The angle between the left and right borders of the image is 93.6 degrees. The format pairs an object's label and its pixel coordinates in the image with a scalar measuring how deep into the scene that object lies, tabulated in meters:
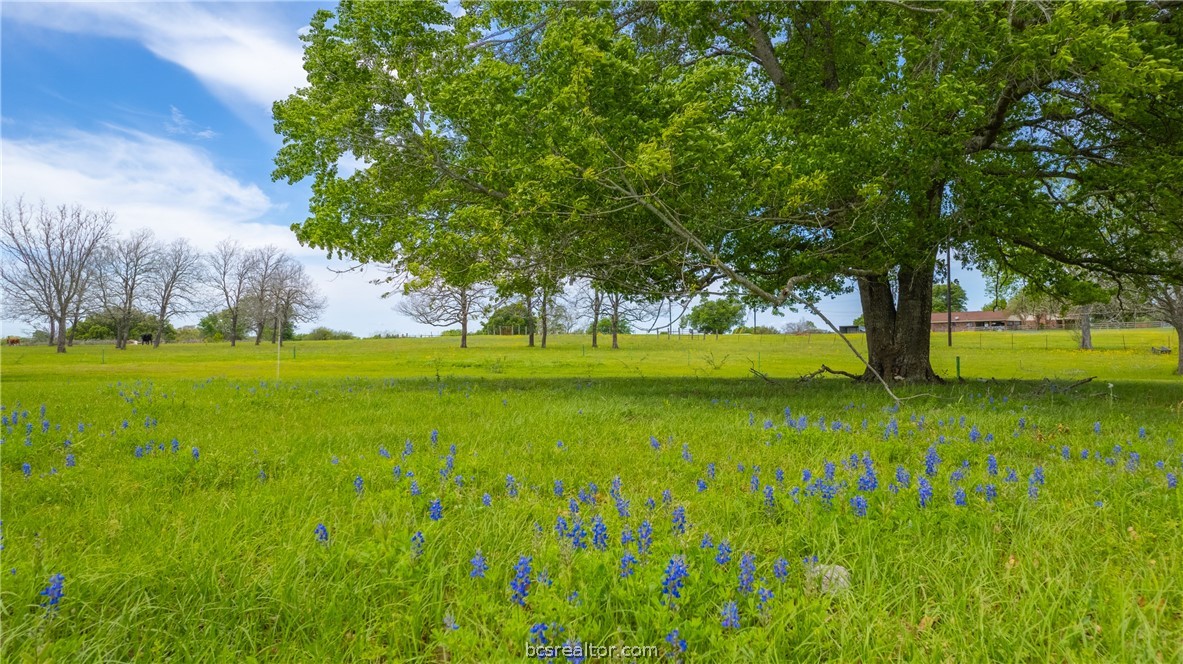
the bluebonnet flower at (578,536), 3.04
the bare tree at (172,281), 60.75
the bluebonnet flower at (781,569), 2.74
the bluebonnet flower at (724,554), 2.75
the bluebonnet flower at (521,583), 2.53
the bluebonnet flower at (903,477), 4.07
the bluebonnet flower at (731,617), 2.31
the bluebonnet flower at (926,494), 3.60
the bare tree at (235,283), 69.94
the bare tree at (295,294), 68.38
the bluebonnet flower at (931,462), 4.55
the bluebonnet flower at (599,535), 3.04
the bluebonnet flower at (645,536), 3.00
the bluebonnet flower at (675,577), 2.50
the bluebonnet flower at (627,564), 2.65
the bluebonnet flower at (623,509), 3.58
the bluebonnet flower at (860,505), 3.46
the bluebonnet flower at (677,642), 2.12
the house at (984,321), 105.62
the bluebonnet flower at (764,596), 2.41
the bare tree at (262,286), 70.69
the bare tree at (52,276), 43.62
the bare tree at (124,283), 54.92
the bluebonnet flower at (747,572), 2.59
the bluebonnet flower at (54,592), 2.38
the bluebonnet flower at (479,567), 2.70
